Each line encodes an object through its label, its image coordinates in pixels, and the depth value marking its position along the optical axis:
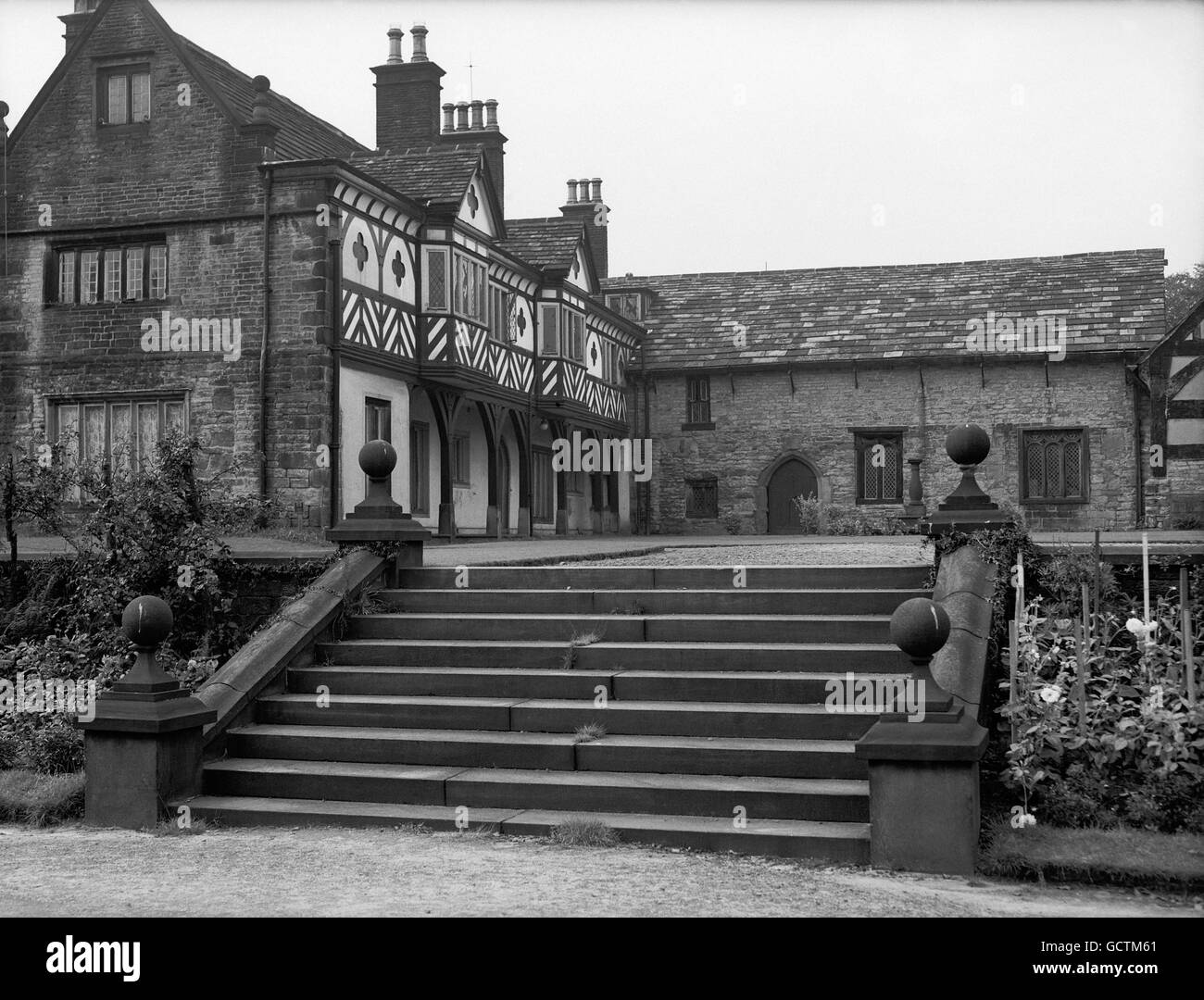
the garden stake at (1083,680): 7.18
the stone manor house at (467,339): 19.59
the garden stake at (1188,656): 7.13
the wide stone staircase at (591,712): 7.00
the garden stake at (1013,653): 7.34
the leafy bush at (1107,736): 6.73
